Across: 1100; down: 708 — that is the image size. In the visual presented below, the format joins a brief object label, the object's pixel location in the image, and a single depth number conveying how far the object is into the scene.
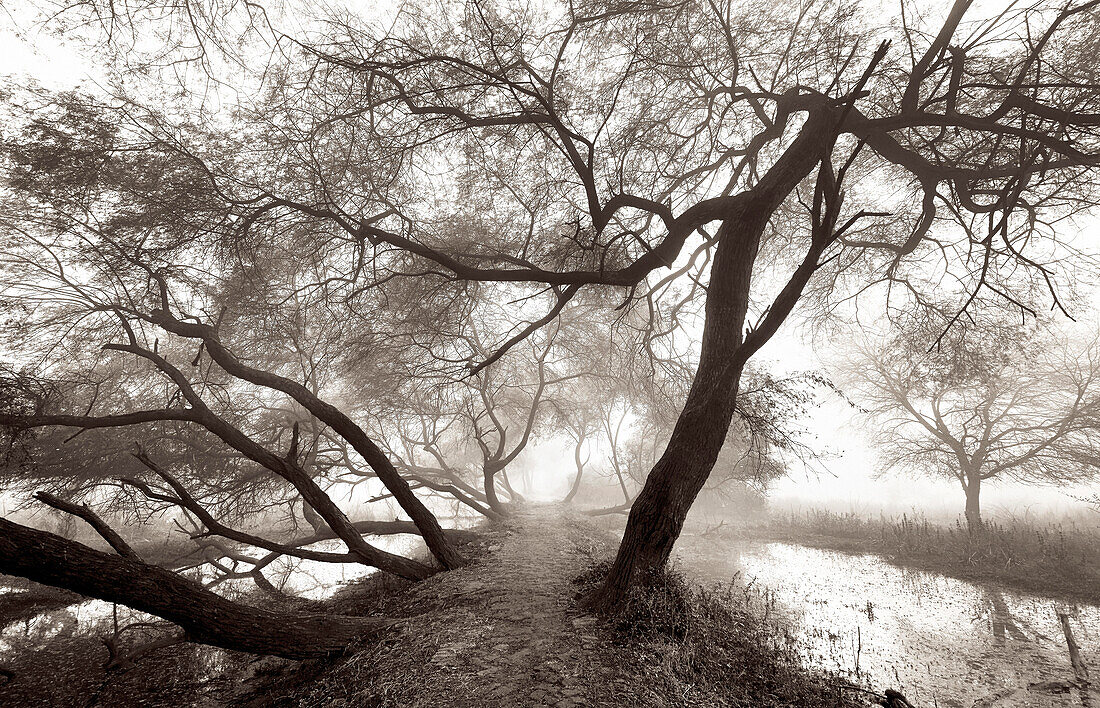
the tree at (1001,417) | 11.12
